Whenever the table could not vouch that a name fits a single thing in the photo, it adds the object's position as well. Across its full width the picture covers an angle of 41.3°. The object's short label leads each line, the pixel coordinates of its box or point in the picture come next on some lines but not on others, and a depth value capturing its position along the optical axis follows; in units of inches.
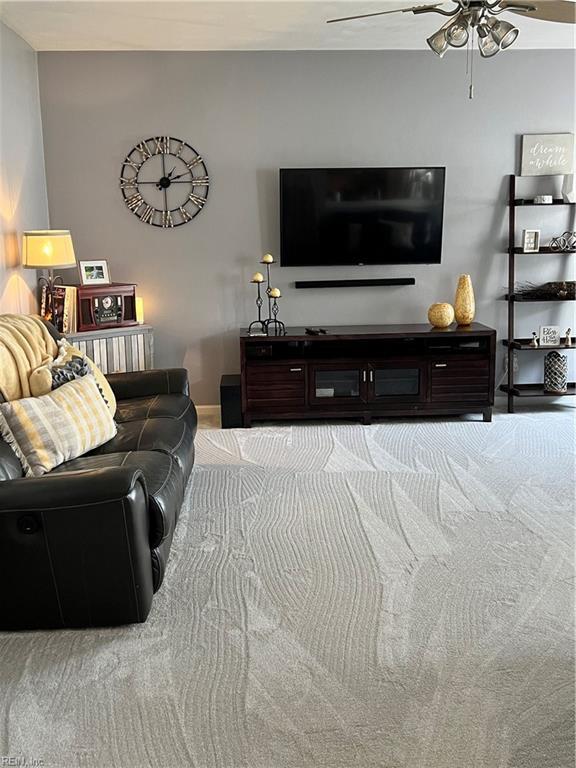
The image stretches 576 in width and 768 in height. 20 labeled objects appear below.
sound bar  220.5
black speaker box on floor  207.0
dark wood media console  207.3
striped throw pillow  118.3
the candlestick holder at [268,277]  213.0
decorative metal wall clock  213.5
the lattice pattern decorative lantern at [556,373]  218.5
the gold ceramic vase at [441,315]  212.7
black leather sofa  97.3
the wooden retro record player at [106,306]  200.7
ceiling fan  117.5
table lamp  184.7
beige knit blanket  131.0
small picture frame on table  211.9
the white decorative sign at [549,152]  217.3
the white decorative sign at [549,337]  218.2
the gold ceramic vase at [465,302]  215.6
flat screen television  213.2
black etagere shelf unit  215.5
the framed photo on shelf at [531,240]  217.3
